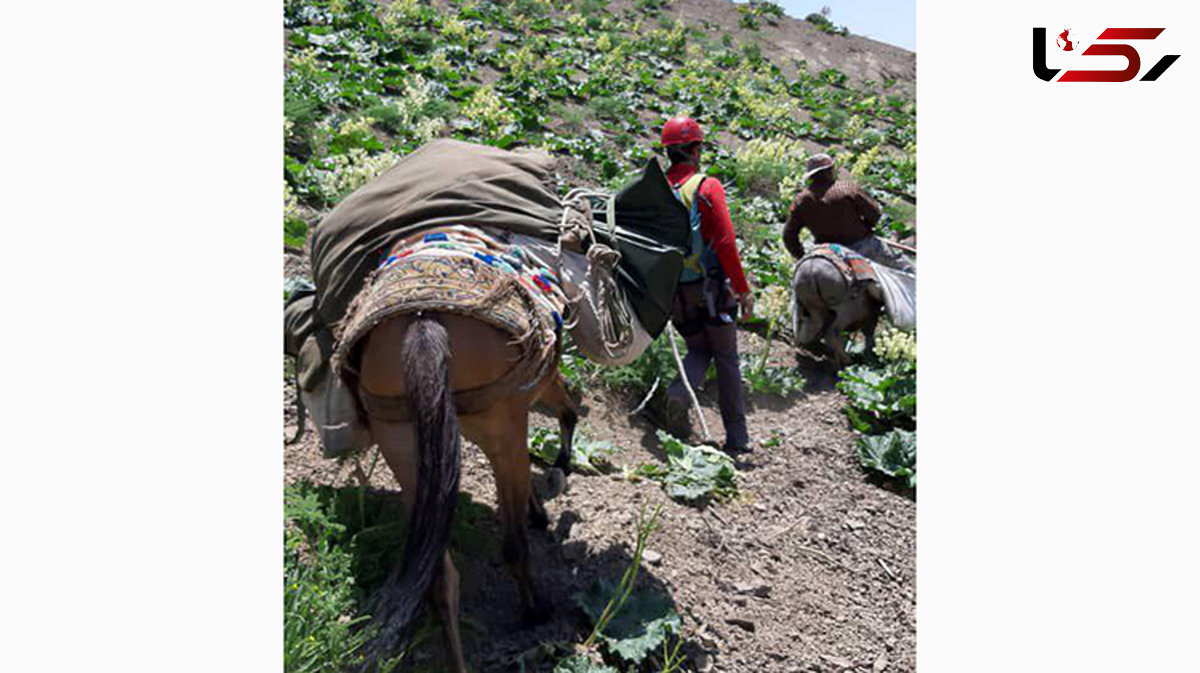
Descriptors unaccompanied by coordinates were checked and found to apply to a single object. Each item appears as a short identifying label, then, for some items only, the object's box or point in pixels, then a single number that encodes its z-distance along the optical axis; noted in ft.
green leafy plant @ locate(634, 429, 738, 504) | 13.75
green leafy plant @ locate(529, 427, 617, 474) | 13.52
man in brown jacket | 21.52
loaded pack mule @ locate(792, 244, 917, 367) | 21.03
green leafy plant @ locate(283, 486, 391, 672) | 7.00
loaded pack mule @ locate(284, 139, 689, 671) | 7.79
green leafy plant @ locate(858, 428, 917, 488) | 16.40
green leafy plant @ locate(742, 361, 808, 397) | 20.31
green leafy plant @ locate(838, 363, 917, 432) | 18.57
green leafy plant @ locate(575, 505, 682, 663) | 9.27
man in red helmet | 15.20
